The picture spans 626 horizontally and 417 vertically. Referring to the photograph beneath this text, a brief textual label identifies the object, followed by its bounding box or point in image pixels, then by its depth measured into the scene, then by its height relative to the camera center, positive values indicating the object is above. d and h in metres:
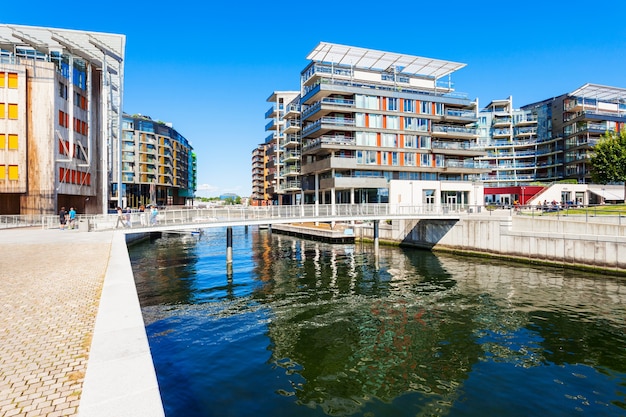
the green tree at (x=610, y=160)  58.41 +8.00
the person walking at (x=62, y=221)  31.78 -0.65
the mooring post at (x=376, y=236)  37.43 -2.77
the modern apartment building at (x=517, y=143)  92.44 +17.31
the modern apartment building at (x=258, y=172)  155.12 +17.70
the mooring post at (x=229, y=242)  32.20 -2.73
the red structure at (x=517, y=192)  69.04 +3.49
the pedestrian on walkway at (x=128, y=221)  27.62 -0.60
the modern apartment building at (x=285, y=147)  69.06 +14.10
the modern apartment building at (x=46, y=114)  38.97 +11.67
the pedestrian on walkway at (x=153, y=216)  27.23 -0.24
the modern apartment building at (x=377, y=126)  52.81 +12.89
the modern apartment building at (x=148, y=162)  97.38 +14.71
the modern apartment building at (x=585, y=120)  79.00 +19.76
